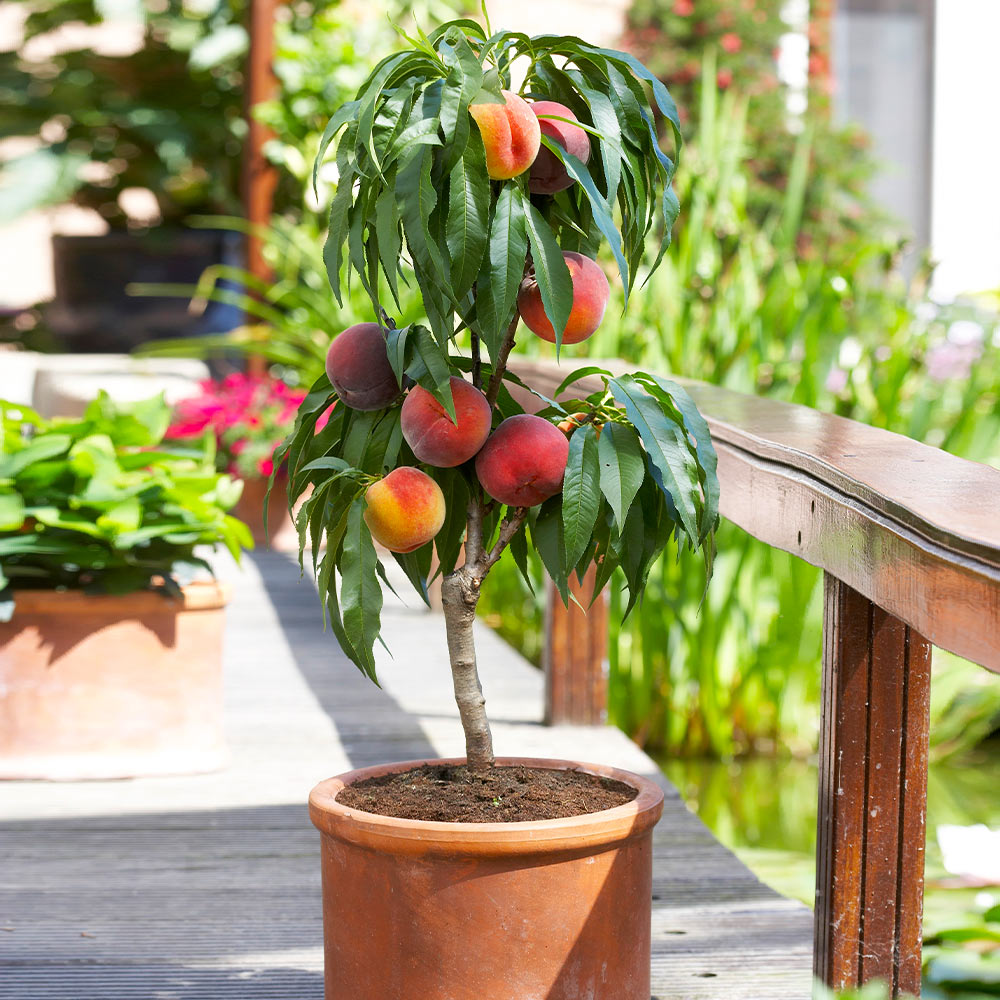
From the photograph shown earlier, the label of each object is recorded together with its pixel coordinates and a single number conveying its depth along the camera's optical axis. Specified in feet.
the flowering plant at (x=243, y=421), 27.61
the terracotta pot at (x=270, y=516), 27.84
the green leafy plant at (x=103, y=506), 12.66
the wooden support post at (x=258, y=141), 34.71
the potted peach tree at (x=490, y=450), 6.34
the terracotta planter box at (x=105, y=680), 13.19
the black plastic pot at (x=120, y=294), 38.93
